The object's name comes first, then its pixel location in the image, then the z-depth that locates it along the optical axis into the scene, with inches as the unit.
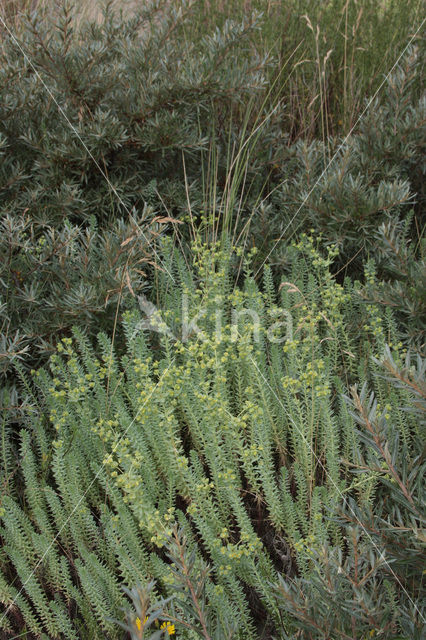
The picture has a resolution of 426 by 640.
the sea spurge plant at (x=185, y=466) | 74.9
